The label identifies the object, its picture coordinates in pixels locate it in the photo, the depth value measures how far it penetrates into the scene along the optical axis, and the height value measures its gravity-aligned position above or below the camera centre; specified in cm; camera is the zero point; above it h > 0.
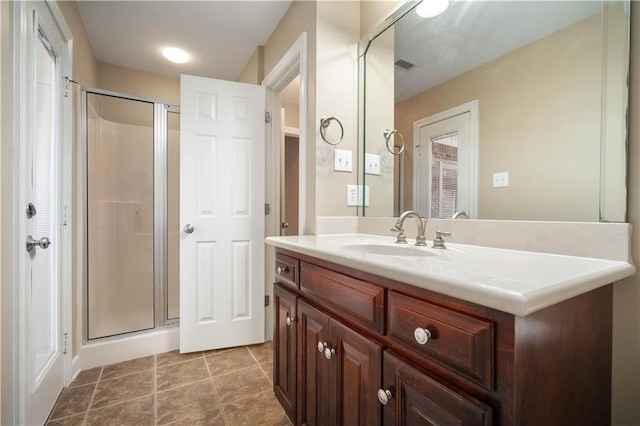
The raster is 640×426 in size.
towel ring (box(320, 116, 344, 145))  159 +49
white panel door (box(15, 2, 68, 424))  114 -6
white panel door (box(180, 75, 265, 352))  199 -3
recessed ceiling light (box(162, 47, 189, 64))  245 +139
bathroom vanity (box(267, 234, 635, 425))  48 -28
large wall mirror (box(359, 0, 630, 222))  79 +37
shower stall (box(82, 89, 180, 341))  206 -4
